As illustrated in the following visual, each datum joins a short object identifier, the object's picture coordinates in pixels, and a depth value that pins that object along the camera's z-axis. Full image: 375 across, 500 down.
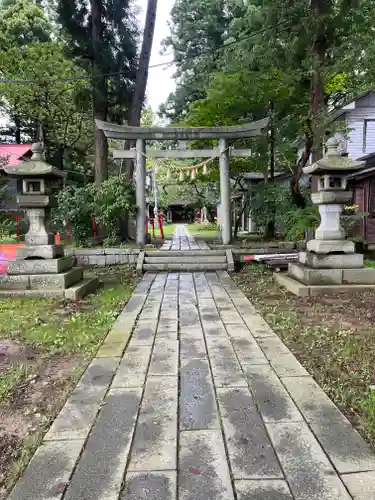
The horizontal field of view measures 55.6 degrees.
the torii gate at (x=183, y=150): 10.70
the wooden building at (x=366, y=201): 13.23
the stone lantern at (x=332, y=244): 6.28
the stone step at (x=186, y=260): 9.18
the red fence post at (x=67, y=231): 11.93
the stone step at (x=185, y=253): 9.51
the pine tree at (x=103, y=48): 12.13
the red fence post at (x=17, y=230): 14.21
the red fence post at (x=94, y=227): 11.41
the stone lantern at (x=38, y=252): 6.14
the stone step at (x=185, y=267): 8.97
